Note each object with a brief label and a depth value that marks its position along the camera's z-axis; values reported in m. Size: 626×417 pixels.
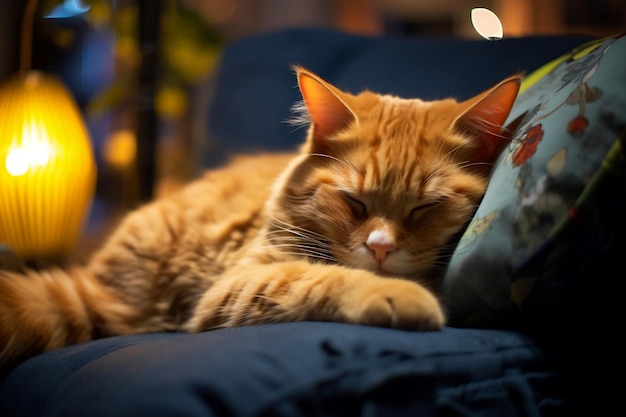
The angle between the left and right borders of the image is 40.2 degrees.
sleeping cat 0.46
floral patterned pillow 0.40
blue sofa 0.36
